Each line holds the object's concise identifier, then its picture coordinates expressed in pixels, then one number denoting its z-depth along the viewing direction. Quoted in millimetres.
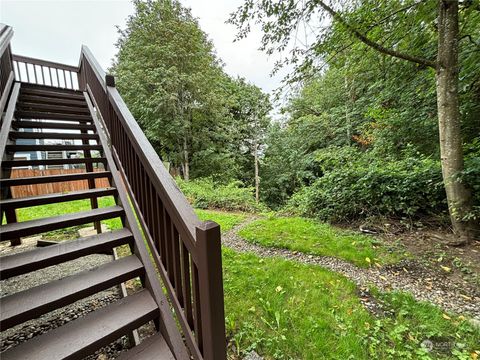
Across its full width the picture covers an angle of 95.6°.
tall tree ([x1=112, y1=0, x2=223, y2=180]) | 9320
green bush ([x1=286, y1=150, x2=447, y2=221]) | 3740
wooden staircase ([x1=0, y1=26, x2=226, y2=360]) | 1045
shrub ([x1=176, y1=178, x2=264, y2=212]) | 7207
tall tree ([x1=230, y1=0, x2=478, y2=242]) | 3010
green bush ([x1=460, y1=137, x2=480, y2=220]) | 3000
